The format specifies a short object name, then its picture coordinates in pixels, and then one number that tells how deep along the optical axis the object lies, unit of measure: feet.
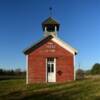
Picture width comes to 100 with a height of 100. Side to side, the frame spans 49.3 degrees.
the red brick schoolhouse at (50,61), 36.33
